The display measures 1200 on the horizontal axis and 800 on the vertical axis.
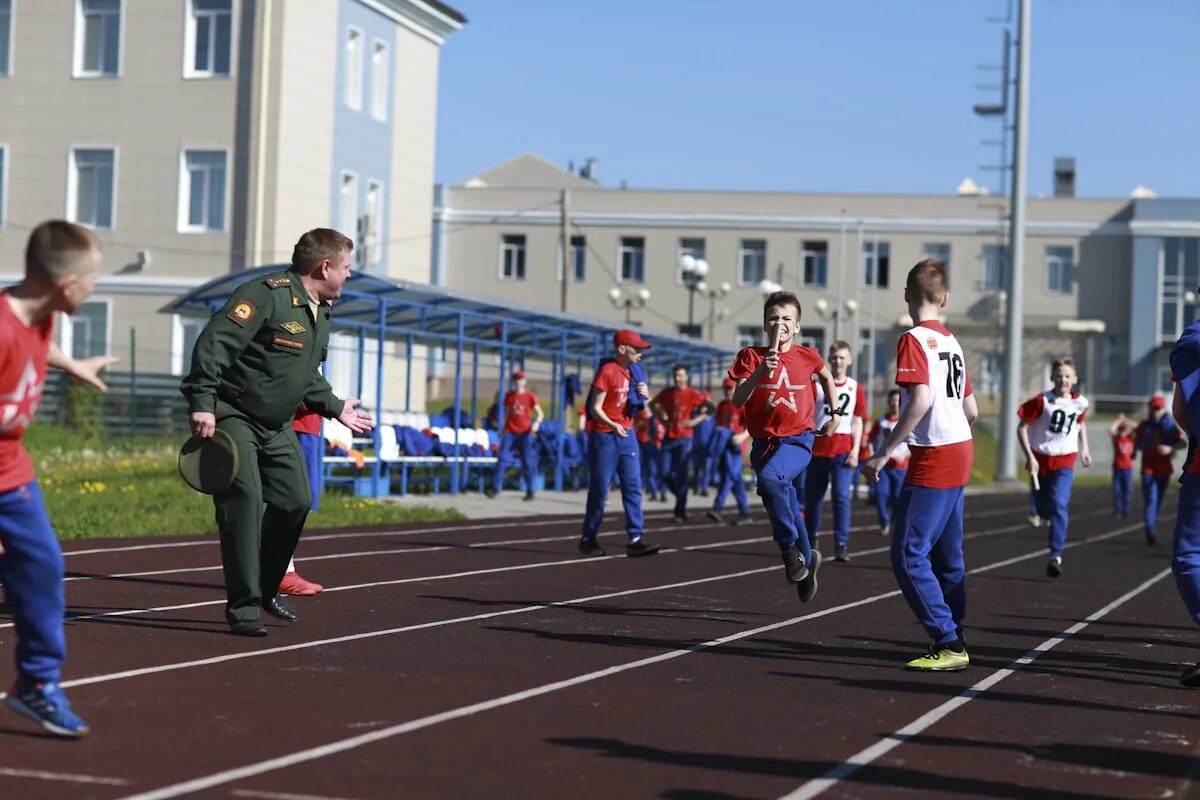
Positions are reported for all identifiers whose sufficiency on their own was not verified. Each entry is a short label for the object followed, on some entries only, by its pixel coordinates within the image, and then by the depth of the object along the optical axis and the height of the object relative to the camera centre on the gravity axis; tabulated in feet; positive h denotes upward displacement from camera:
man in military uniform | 30.94 +0.10
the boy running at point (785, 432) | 39.68 -0.30
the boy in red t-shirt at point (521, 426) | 91.86 -0.81
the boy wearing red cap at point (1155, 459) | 77.51 -1.21
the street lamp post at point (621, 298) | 170.60 +11.28
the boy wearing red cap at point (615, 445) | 52.80 -0.91
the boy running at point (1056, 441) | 54.29 -0.41
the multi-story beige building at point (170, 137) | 132.36 +18.96
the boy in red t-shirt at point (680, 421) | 78.59 -0.26
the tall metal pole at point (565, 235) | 161.84 +15.65
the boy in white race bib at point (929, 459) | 29.81 -0.58
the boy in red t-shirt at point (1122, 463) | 92.12 -1.76
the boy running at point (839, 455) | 53.11 -1.05
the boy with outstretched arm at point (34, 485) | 21.16 -1.05
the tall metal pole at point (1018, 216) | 143.33 +16.18
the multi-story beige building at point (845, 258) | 246.47 +21.40
